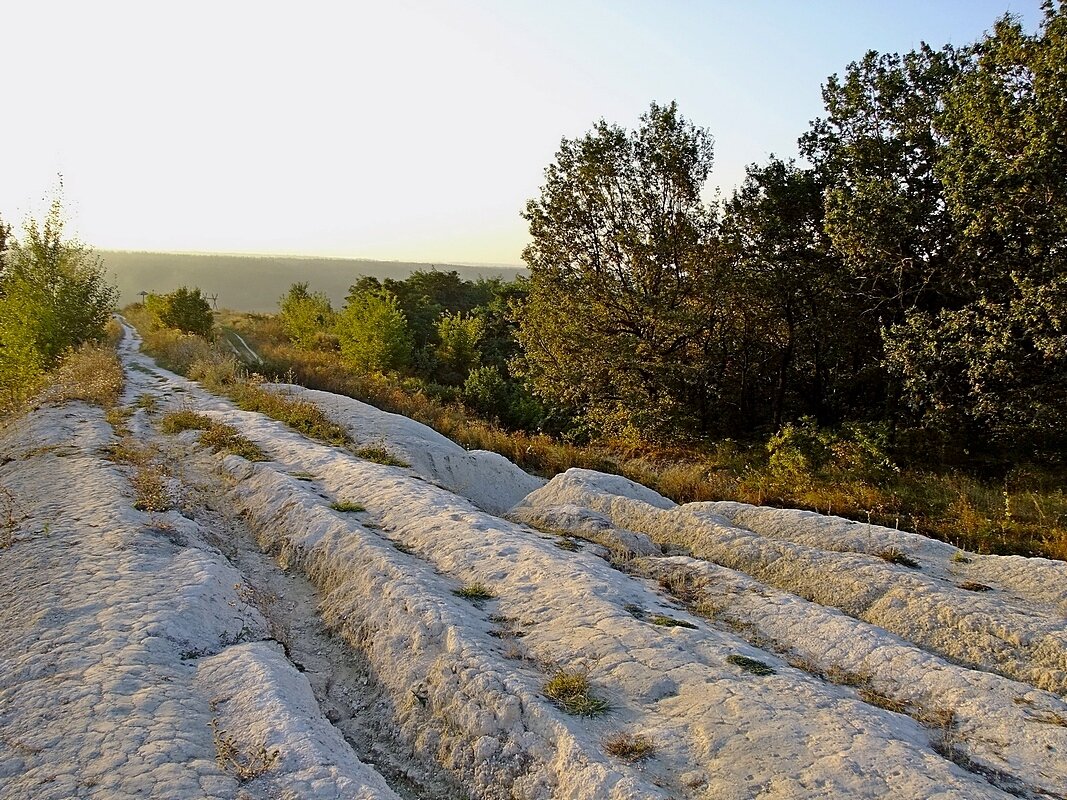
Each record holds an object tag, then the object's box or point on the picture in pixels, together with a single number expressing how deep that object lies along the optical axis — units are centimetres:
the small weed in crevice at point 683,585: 873
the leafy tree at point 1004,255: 1388
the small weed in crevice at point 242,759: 518
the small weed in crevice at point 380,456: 1512
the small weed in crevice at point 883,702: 620
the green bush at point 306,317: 5406
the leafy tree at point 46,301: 2534
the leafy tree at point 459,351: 4538
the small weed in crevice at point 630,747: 546
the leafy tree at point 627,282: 2191
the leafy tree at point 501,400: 3350
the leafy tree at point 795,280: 2020
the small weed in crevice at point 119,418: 1708
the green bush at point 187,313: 5406
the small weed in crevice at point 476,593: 841
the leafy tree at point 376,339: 3897
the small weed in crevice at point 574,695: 601
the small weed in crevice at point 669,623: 754
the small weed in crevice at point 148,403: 2033
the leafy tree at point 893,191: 1712
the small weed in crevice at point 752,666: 664
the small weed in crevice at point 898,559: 948
